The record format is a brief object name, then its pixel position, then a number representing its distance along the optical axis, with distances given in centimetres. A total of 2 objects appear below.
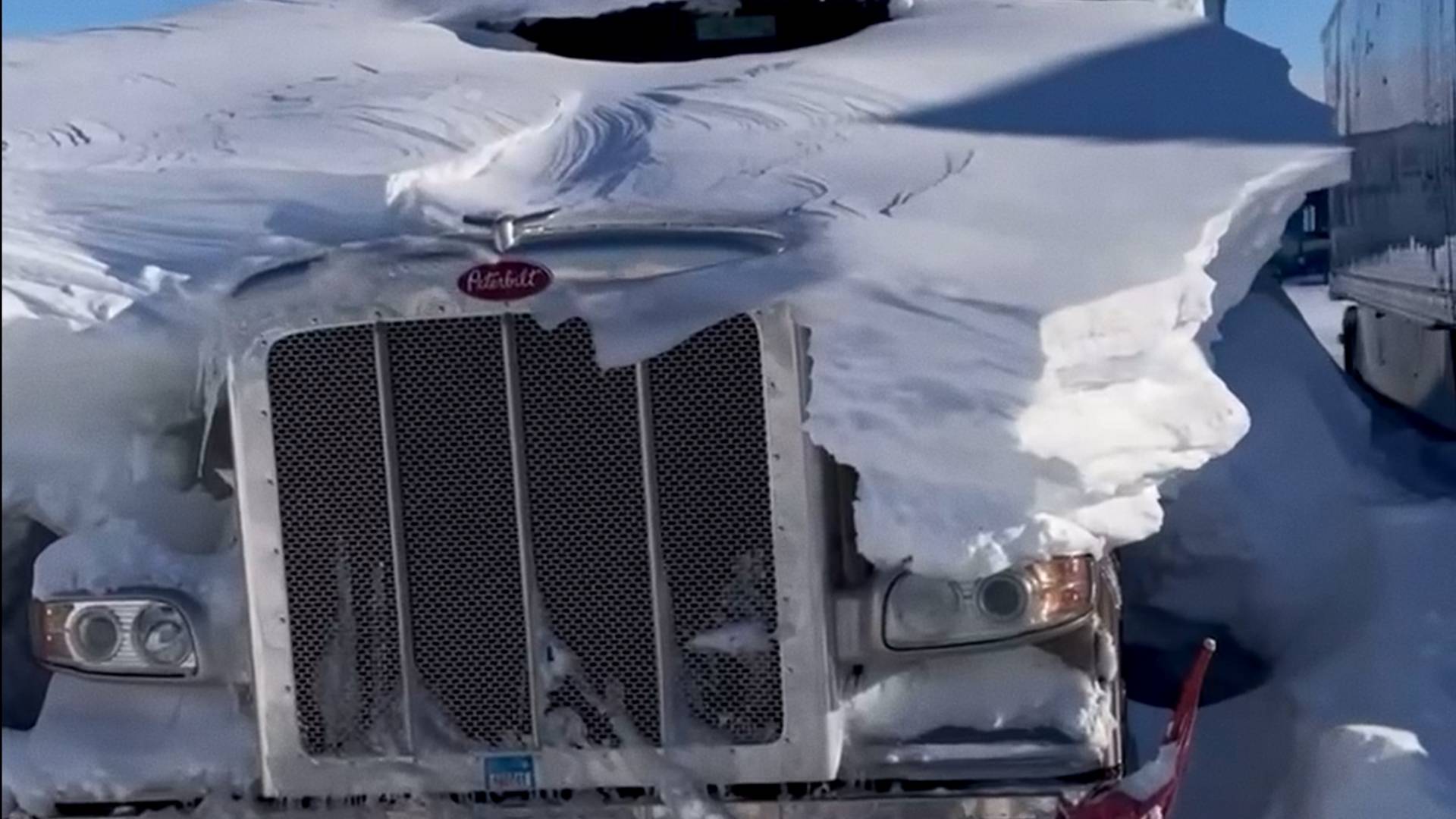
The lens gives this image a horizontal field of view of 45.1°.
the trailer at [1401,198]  761
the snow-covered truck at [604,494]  299
